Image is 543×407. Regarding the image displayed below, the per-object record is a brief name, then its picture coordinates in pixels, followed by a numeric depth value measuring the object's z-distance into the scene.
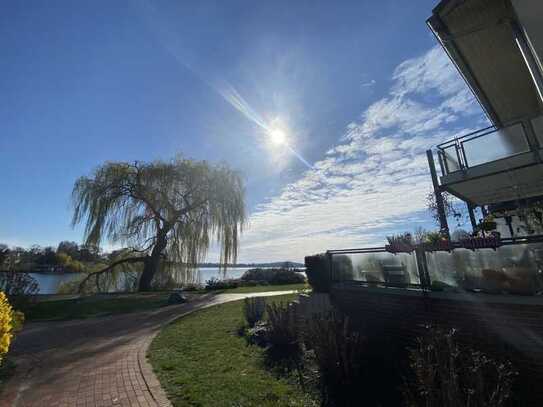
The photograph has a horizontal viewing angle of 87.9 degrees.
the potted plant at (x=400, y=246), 5.73
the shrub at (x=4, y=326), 3.45
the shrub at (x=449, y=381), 2.67
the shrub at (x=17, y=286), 9.23
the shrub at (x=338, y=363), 3.92
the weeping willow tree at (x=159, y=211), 16.61
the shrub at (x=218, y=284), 20.64
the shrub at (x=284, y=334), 5.94
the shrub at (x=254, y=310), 8.23
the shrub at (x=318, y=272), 8.66
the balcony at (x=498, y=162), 7.39
